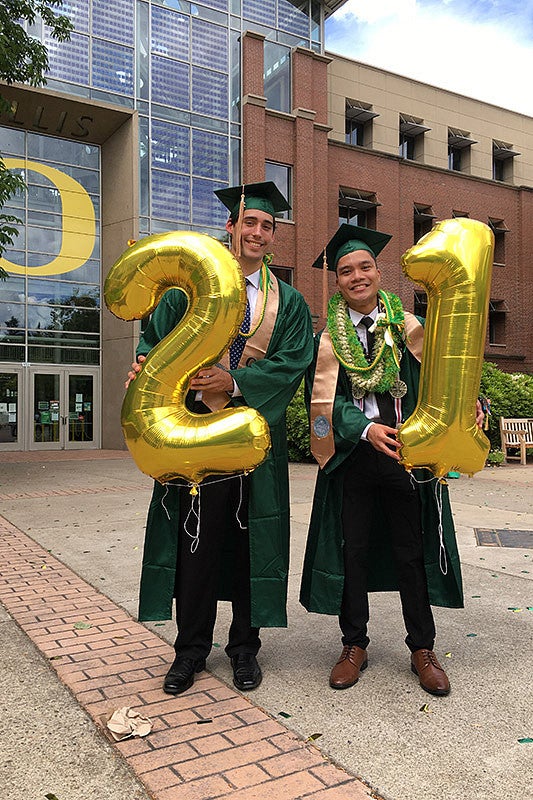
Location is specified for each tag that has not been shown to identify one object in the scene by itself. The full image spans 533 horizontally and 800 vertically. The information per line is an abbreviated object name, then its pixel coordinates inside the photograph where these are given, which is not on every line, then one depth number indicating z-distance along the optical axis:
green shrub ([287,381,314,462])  14.34
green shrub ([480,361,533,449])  14.89
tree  9.86
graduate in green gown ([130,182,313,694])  3.05
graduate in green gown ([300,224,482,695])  3.17
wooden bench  14.50
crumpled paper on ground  2.57
